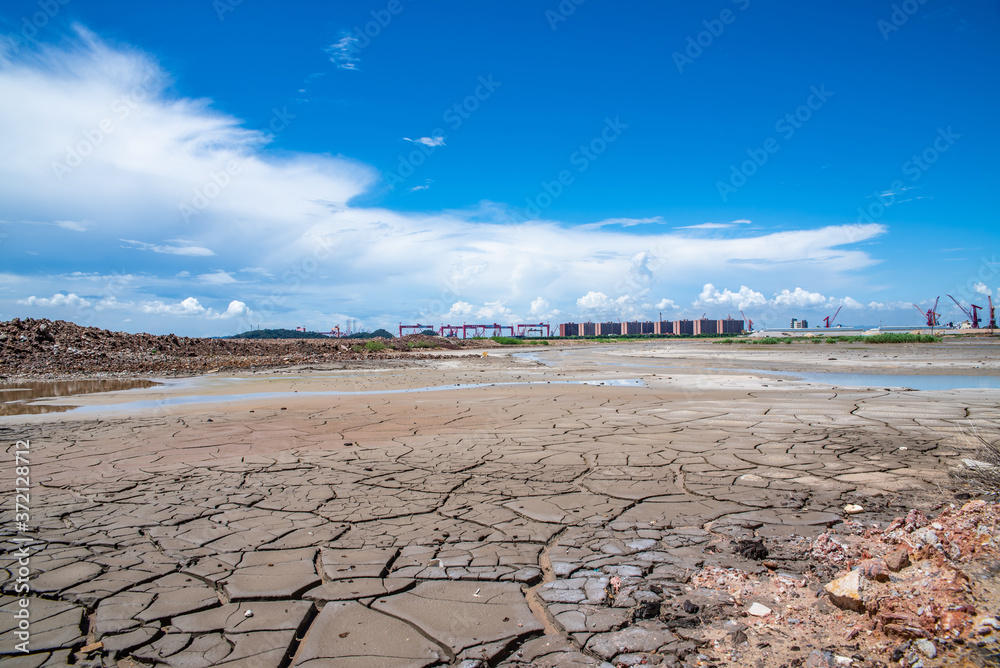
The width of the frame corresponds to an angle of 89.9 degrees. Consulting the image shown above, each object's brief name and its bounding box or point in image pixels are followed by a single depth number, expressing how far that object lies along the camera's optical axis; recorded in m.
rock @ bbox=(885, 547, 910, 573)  2.62
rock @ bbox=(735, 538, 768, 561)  3.09
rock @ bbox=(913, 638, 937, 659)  1.93
